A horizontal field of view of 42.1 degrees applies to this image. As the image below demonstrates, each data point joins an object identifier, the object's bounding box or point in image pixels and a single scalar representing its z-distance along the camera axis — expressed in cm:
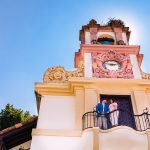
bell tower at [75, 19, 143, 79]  891
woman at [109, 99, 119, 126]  719
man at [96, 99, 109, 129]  717
